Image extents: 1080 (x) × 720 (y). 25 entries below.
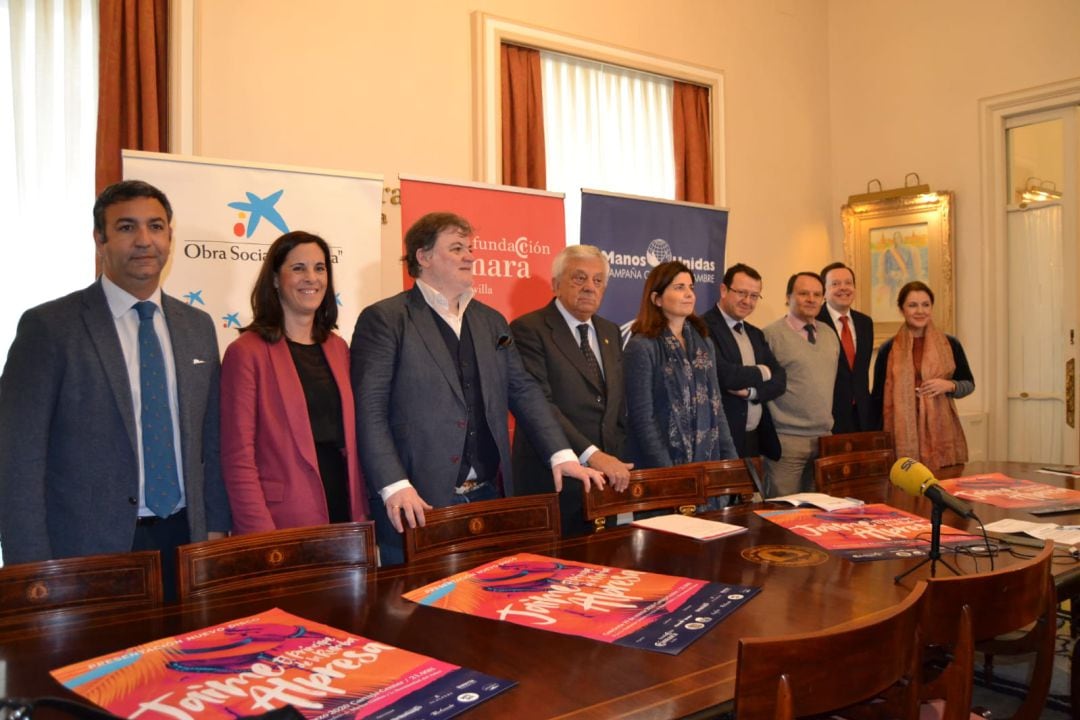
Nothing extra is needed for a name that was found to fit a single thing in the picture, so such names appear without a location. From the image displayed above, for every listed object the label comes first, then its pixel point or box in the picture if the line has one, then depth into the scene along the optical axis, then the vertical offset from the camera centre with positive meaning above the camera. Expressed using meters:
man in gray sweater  4.24 -0.17
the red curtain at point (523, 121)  5.12 +1.46
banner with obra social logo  3.61 +0.64
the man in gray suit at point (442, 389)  2.57 -0.09
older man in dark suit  3.28 -0.03
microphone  1.94 -0.32
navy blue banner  4.96 +0.72
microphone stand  1.93 -0.44
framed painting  6.18 +0.77
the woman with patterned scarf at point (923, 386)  4.39 -0.19
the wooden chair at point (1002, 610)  1.46 -0.48
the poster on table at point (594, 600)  1.45 -0.47
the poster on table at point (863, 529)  2.11 -0.48
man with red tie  4.52 +0.01
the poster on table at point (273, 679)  1.14 -0.46
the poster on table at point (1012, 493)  2.67 -0.49
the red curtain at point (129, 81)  3.84 +1.32
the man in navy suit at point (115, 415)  2.10 -0.12
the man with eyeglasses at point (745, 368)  3.97 -0.06
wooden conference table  1.20 -0.48
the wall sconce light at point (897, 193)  6.24 +1.21
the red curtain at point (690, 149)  6.06 +1.49
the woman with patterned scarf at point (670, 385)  3.43 -0.12
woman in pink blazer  2.37 -0.12
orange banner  4.31 +0.70
